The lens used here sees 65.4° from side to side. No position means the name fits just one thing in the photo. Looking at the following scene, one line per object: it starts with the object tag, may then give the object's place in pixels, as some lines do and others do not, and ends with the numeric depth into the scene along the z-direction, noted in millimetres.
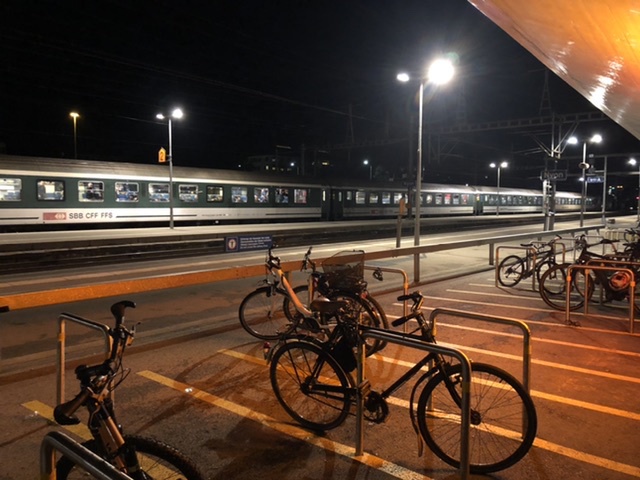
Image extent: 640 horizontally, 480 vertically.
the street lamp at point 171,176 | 23406
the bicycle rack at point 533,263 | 10352
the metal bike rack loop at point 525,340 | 3992
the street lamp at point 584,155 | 27875
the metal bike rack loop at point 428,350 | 3164
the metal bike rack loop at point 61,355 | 4477
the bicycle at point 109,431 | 2482
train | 19625
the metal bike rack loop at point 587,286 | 7230
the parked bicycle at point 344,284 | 6012
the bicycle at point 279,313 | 5004
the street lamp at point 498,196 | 47088
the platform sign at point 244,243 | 9617
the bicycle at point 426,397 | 3699
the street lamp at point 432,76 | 13953
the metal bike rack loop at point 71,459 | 1815
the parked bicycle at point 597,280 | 8242
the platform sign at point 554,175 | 25094
